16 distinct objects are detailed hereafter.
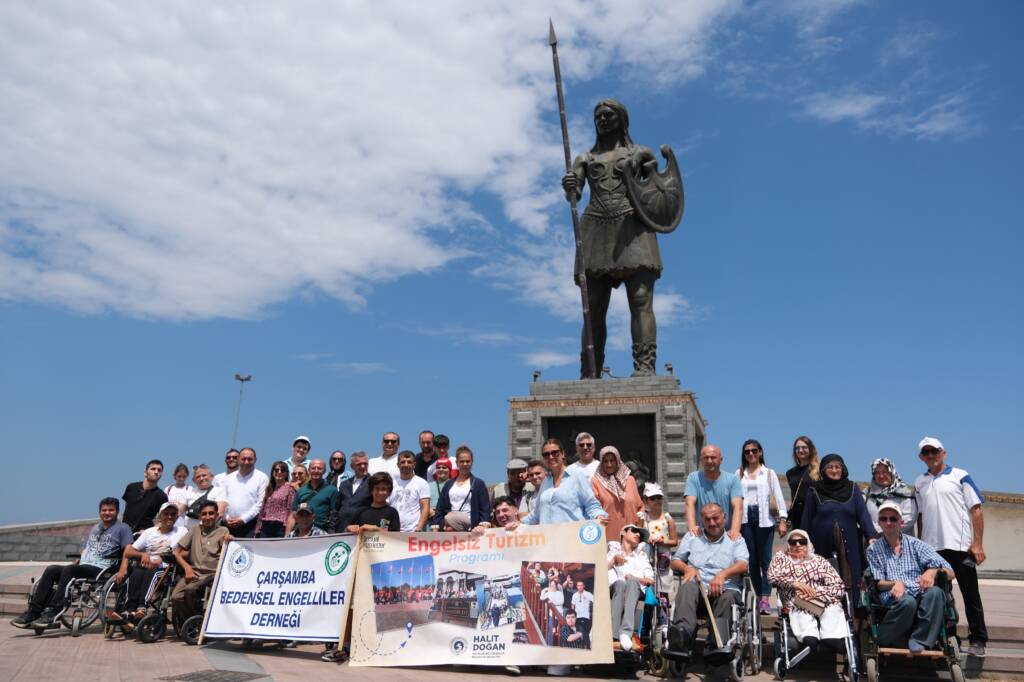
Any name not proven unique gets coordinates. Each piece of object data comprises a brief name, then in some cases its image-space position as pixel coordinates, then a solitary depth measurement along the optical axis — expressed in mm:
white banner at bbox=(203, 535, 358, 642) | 7109
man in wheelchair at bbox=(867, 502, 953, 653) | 5930
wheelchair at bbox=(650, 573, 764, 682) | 5984
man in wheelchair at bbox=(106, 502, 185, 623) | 7871
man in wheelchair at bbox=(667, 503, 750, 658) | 6102
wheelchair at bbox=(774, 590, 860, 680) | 5805
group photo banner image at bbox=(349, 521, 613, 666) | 6250
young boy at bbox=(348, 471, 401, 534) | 7480
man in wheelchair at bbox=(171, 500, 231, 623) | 7805
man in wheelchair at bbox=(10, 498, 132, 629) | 8047
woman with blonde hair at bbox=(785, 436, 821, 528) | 7156
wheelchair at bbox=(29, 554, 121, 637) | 8031
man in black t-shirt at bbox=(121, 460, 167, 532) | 9086
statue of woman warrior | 12938
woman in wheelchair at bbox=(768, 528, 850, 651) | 5945
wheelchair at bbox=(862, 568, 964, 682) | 5746
